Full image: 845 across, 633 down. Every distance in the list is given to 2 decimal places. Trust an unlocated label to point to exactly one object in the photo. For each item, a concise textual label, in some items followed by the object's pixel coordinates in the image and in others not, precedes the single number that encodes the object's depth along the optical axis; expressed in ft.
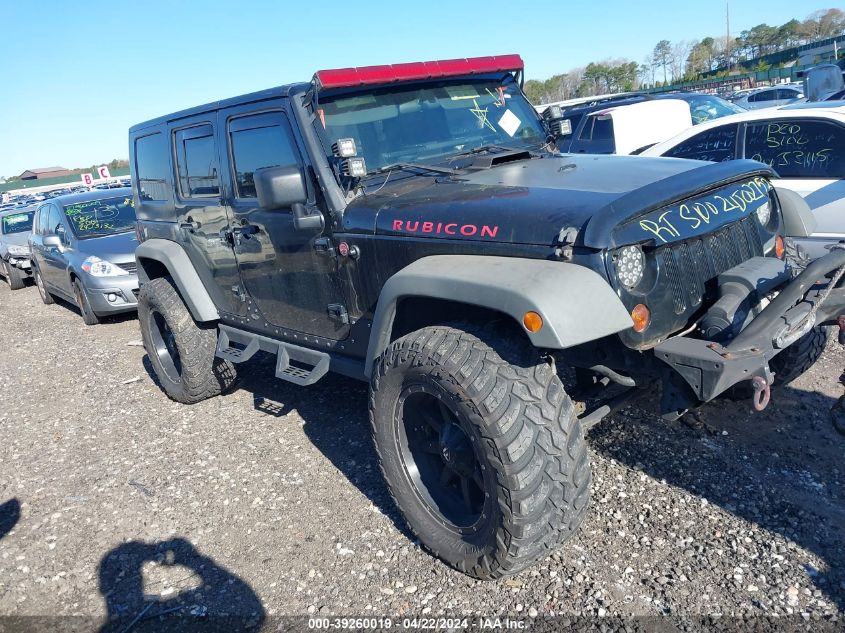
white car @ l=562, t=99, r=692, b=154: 31.63
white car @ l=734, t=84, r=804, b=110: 73.00
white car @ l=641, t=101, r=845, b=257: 17.78
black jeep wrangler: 8.25
